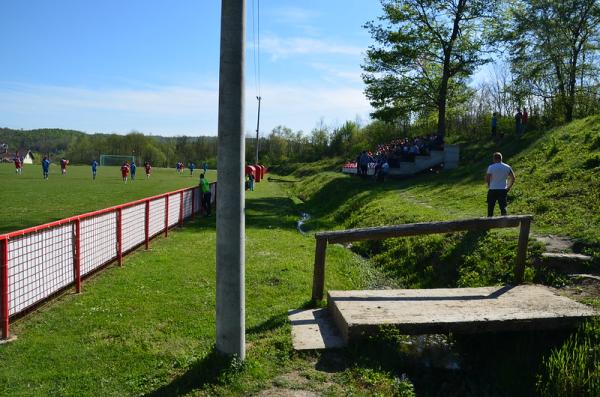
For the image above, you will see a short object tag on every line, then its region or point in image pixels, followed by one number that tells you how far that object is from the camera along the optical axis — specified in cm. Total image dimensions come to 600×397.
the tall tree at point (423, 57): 2825
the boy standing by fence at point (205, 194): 1908
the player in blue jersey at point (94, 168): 4241
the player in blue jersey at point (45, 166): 4075
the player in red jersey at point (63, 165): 5006
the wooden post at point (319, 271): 688
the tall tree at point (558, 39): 2744
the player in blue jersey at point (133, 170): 4352
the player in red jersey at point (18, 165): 4781
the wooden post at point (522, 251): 719
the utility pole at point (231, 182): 449
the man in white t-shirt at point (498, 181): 1078
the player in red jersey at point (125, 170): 3894
